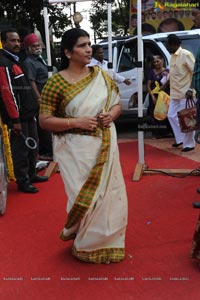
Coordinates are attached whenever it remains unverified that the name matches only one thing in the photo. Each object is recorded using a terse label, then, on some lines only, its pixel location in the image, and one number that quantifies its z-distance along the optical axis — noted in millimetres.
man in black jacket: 4281
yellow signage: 13844
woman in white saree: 2873
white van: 8180
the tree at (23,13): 19875
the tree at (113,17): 24003
